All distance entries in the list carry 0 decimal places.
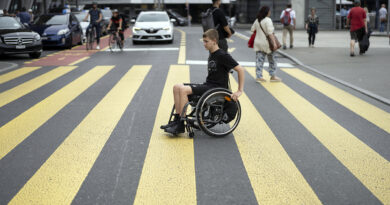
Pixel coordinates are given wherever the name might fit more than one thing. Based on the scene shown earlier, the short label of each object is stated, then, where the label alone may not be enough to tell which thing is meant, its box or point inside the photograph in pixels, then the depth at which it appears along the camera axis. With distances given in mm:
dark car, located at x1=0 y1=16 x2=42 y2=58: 16469
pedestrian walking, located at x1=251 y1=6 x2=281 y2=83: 10930
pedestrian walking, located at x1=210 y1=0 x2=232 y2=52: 8875
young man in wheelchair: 6262
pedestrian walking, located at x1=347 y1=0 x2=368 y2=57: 16234
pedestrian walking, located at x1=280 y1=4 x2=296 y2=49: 19750
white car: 22594
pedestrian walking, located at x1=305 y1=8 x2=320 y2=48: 19594
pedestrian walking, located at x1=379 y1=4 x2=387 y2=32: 29953
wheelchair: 6199
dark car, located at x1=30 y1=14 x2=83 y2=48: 20250
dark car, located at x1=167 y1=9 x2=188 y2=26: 56500
